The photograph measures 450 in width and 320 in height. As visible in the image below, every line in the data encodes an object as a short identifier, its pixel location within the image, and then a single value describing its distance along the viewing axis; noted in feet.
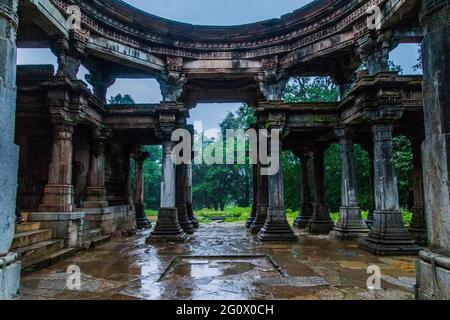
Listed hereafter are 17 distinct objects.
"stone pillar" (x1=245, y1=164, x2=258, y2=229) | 46.15
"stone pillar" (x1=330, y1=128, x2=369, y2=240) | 33.09
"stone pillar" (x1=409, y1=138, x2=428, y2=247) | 31.63
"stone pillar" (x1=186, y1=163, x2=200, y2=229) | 47.09
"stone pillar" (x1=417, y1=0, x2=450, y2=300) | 10.03
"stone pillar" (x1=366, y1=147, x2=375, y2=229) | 40.47
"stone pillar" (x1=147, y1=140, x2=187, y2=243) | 32.58
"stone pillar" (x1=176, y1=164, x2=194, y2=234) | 39.42
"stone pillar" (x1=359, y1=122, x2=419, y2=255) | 24.89
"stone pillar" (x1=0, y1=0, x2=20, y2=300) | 10.11
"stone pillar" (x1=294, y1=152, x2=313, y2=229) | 47.67
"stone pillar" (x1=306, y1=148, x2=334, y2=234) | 41.01
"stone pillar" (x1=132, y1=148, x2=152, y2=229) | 49.21
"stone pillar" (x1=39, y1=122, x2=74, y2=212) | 25.87
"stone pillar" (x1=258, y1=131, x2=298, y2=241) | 32.19
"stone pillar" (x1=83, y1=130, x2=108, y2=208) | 34.40
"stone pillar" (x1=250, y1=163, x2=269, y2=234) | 40.42
